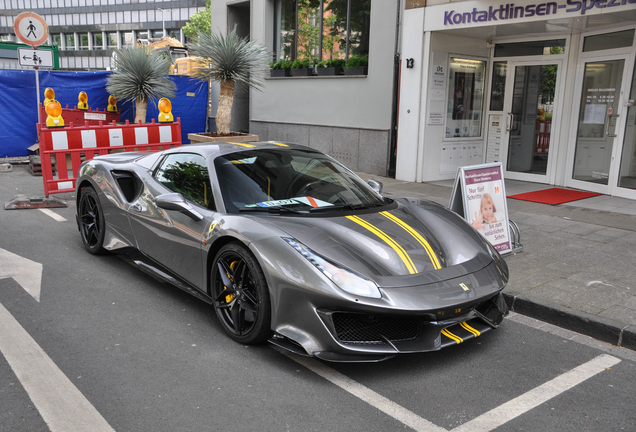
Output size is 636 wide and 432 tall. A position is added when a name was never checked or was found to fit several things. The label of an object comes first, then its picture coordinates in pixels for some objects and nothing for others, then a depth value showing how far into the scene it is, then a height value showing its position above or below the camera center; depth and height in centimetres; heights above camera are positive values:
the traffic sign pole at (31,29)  1025 +123
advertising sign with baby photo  558 -98
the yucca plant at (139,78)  1337 +48
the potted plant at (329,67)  1273 +81
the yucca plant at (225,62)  1070 +72
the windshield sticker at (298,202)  398 -73
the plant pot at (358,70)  1198 +71
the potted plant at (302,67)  1356 +84
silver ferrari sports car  316 -97
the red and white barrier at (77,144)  842 -75
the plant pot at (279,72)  1409 +72
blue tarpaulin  1285 -9
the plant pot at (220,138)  1060 -74
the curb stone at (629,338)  386 -158
